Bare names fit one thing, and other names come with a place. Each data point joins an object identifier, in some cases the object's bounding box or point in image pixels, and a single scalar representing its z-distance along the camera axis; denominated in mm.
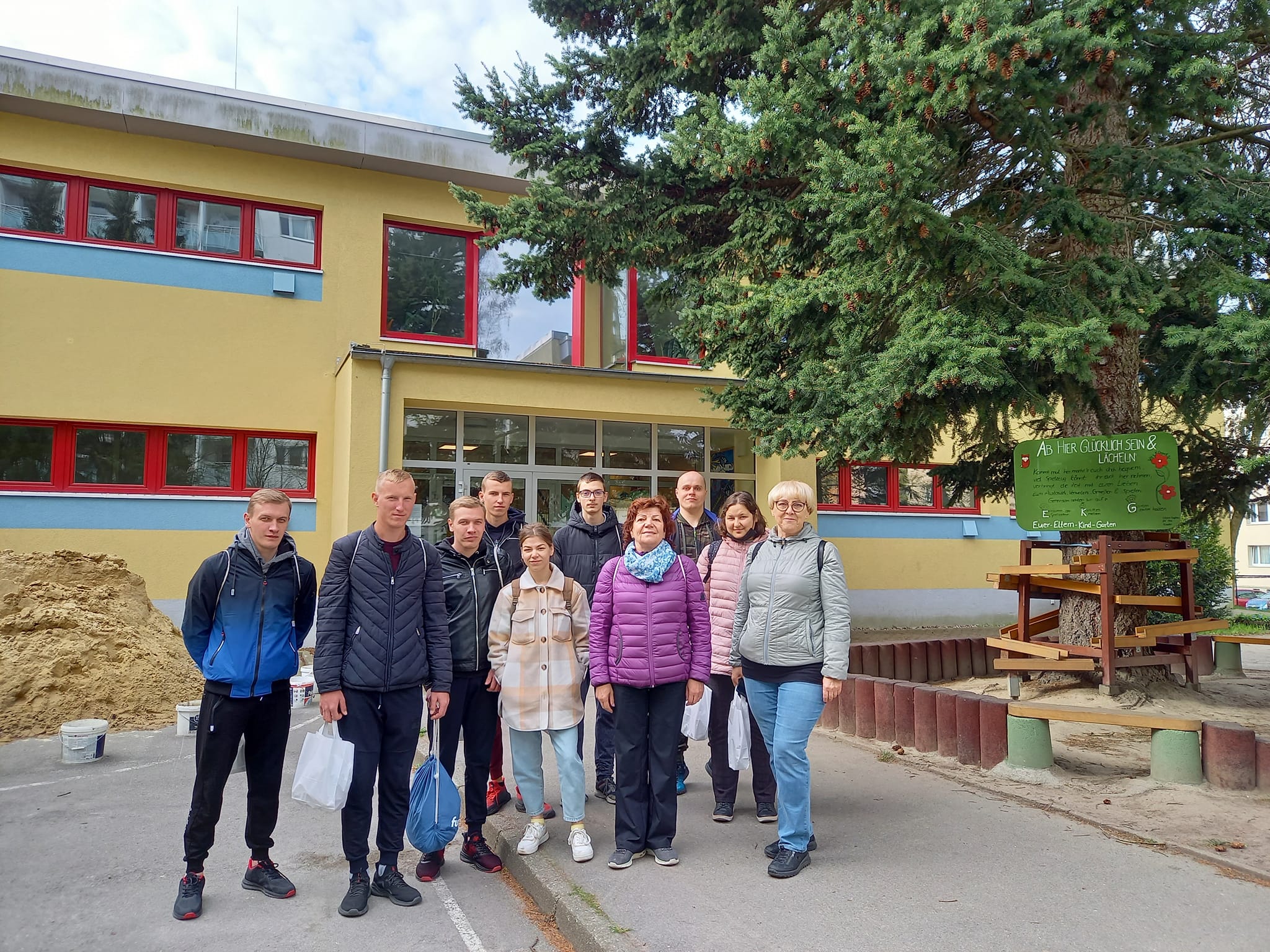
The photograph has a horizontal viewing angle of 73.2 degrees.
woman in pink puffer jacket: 5195
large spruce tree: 5992
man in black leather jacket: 4605
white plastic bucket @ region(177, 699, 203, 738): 7652
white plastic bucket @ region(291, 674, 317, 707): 8609
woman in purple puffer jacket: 4488
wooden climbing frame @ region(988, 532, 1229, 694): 7301
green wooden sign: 7219
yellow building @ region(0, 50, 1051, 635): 12227
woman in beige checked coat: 4590
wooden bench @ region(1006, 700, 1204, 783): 5535
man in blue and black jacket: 4031
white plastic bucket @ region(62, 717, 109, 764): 6676
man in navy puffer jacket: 4078
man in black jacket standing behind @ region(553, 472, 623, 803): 5512
